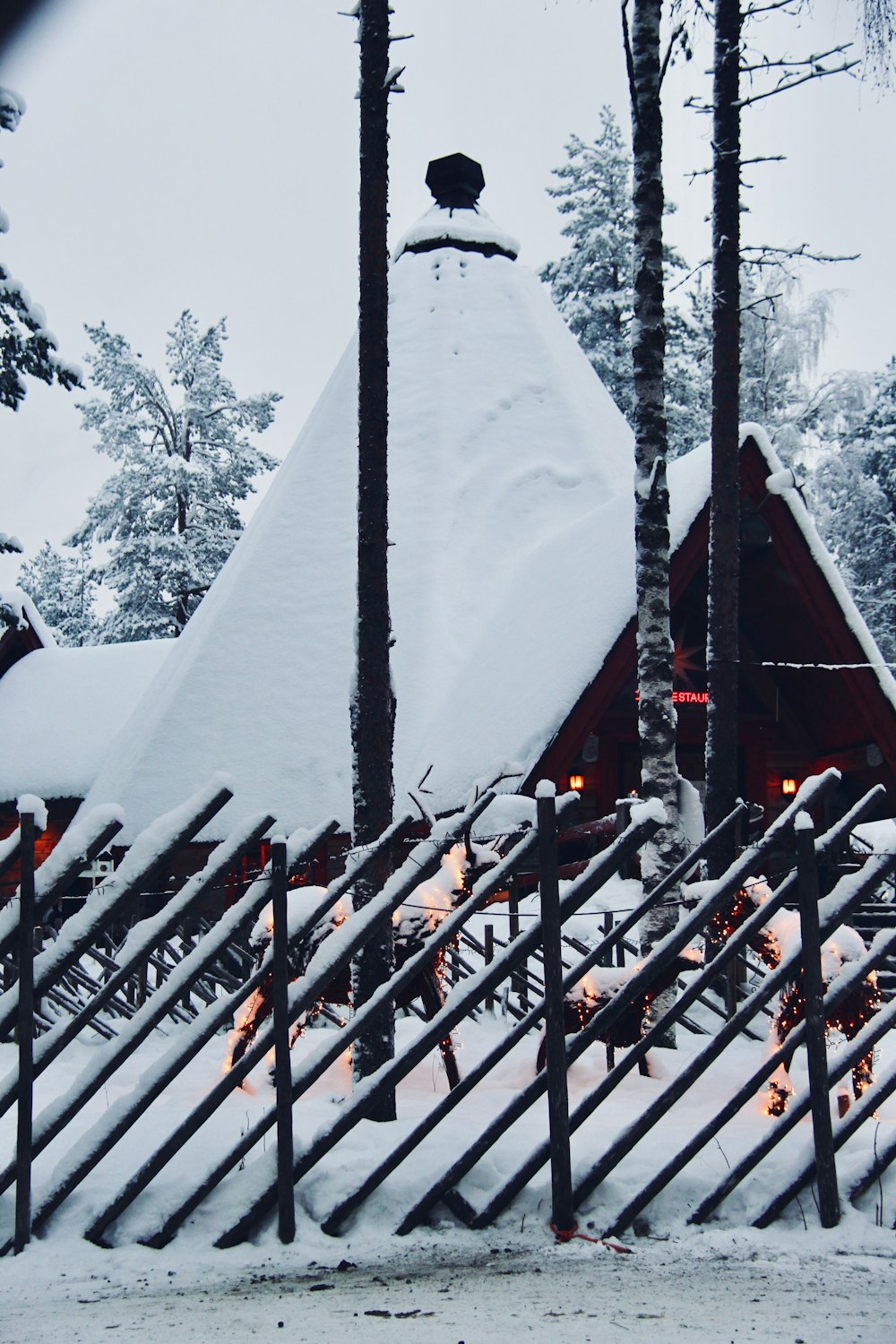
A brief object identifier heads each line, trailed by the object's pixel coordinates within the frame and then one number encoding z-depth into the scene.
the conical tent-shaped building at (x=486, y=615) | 12.76
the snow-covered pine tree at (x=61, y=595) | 50.44
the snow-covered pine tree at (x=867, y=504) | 32.16
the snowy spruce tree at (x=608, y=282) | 29.69
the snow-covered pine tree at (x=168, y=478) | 29.69
